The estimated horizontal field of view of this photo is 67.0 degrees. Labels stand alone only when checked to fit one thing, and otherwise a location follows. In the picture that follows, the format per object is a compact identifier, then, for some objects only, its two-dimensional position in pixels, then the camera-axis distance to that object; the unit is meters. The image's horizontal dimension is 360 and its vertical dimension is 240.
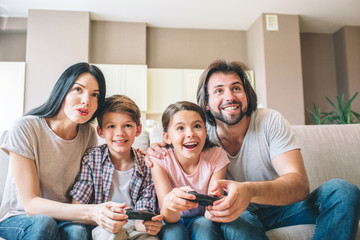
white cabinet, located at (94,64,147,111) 4.37
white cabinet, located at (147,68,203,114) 4.56
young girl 1.23
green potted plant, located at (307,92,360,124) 4.06
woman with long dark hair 1.02
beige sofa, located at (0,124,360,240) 1.65
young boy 1.25
